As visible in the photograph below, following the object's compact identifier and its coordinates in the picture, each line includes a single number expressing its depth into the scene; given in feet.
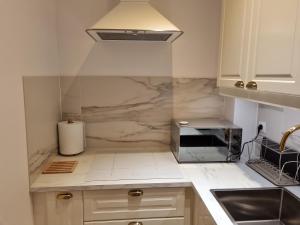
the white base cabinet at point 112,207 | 4.52
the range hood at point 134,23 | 4.42
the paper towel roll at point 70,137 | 5.65
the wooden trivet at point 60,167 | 4.94
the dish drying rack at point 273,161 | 4.57
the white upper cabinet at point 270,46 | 3.12
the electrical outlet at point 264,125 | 5.72
